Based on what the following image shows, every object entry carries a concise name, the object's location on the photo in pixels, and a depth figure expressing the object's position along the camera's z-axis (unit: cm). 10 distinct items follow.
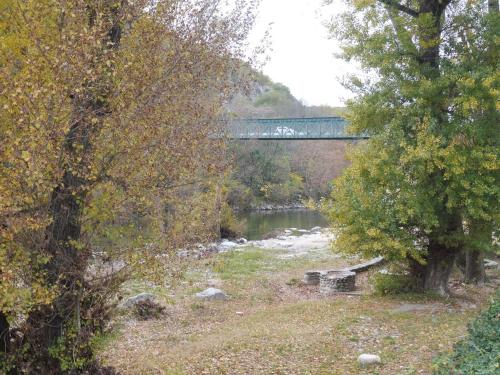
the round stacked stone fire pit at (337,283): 1364
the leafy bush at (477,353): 580
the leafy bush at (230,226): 2884
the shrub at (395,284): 1202
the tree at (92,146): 505
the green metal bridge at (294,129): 4535
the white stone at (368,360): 751
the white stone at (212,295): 1303
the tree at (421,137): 1041
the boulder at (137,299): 1128
